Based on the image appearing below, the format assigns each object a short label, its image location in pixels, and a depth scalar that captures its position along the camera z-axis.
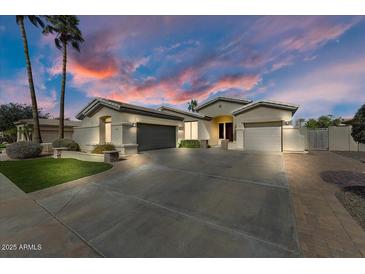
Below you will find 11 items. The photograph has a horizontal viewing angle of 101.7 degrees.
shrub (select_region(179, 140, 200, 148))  17.47
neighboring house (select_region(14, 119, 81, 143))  21.30
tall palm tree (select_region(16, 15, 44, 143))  14.71
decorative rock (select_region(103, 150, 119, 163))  9.66
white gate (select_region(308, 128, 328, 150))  15.89
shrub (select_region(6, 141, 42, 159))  13.23
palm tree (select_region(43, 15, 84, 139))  16.18
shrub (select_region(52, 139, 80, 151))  14.55
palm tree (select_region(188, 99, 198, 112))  47.84
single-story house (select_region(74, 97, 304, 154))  12.60
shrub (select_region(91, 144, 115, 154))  11.35
